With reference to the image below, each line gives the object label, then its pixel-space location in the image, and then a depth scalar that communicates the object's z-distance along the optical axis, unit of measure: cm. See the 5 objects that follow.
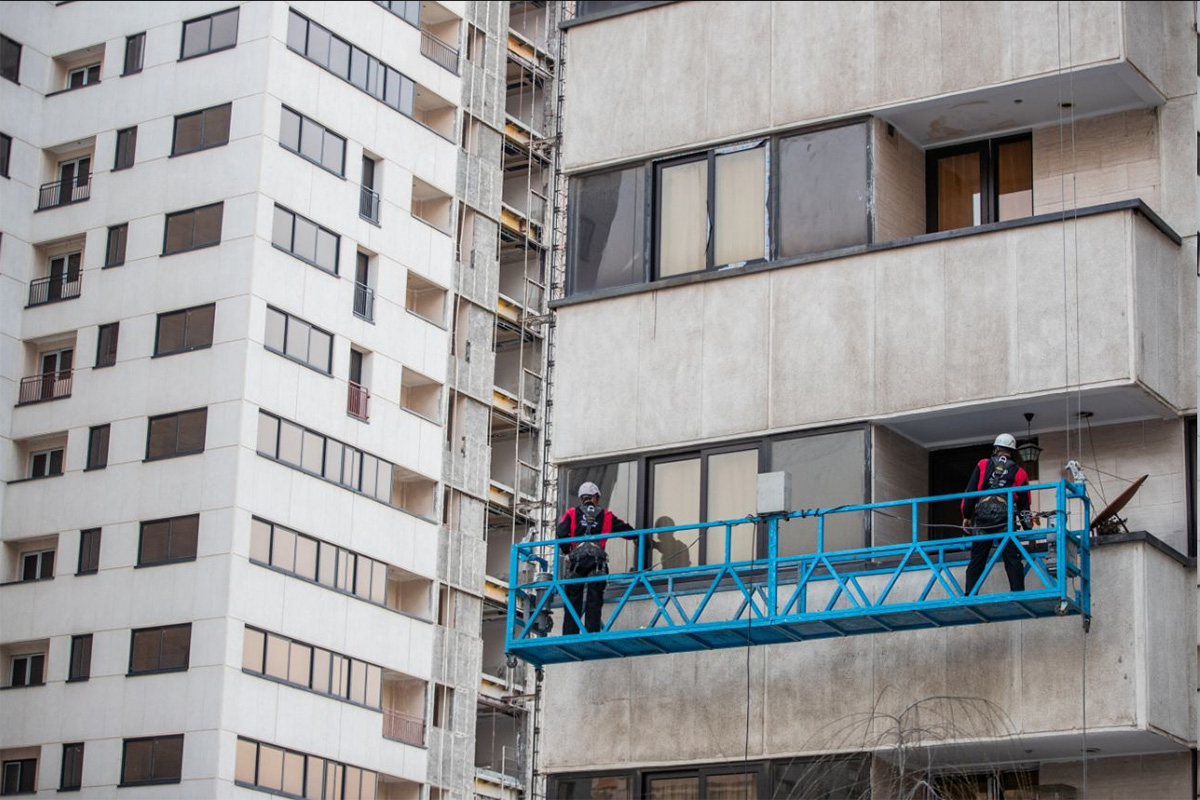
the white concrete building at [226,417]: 7644
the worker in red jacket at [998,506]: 2714
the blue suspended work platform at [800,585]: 2684
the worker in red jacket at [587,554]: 3000
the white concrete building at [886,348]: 2755
